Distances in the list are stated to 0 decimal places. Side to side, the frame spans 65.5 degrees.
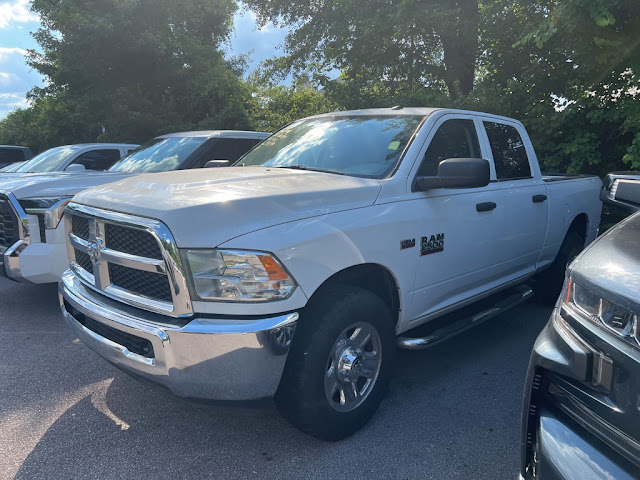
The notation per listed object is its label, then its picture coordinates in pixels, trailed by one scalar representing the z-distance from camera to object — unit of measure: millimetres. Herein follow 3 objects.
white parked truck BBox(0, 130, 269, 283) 4520
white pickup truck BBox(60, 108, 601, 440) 2293
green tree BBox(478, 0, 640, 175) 7139
